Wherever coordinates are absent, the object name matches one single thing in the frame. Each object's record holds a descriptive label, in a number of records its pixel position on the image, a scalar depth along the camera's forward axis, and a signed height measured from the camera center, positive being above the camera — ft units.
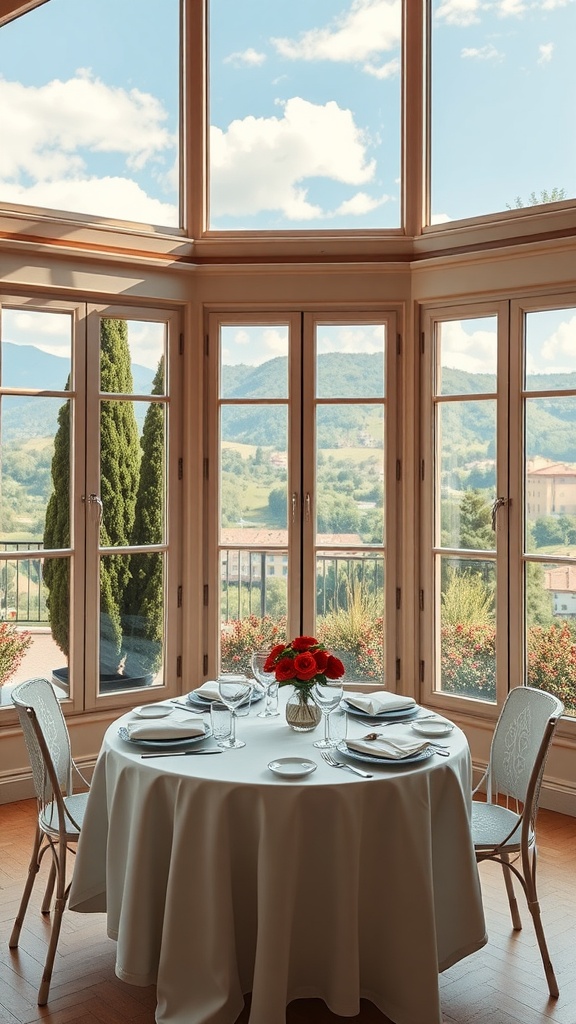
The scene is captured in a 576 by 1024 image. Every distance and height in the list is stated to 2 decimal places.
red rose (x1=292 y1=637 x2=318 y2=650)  9.00 -1.30
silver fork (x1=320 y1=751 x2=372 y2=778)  7.88 -2.26
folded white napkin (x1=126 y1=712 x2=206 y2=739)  8.59 -2.10
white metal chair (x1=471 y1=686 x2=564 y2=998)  8.86 -2.84
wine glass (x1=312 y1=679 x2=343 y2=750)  8.78 -1.78
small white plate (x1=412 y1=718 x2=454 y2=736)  9.01 -2.17
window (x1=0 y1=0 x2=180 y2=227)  14.06 +6.51
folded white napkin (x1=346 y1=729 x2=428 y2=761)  8.16 -2.15
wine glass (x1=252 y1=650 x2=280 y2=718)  9.88 -1.82
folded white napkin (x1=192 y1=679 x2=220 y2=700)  10.13 -2.04
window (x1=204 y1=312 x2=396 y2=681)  15.15 +0.56
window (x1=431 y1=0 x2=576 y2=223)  13.75 +6.42
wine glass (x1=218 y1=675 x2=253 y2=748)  8.72 -1.75
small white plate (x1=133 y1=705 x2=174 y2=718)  9.55 -2.12
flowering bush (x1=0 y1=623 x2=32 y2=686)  14.03 -2.11
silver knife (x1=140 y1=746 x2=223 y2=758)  8.34 -2.23
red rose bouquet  8.75 -1.49
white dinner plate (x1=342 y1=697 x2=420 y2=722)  9.64 -2.15
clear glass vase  9.24 -2.07
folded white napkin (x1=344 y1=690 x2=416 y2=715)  9.73 -2.08
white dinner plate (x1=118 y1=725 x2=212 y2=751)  8.52 -2.18
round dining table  7.50 -3.20
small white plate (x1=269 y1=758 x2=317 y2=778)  7.75 -2.23
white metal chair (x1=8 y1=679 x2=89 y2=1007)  8.74 -2.85
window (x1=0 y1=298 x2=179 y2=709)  14.11 +0.26
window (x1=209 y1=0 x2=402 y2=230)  15.17 +6.70
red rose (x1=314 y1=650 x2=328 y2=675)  8.86 -1.44
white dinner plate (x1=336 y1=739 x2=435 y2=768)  8.07 -2.21
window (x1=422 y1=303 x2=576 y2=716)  13.78 +0.17
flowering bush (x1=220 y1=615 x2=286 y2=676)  15.40 -2.13
